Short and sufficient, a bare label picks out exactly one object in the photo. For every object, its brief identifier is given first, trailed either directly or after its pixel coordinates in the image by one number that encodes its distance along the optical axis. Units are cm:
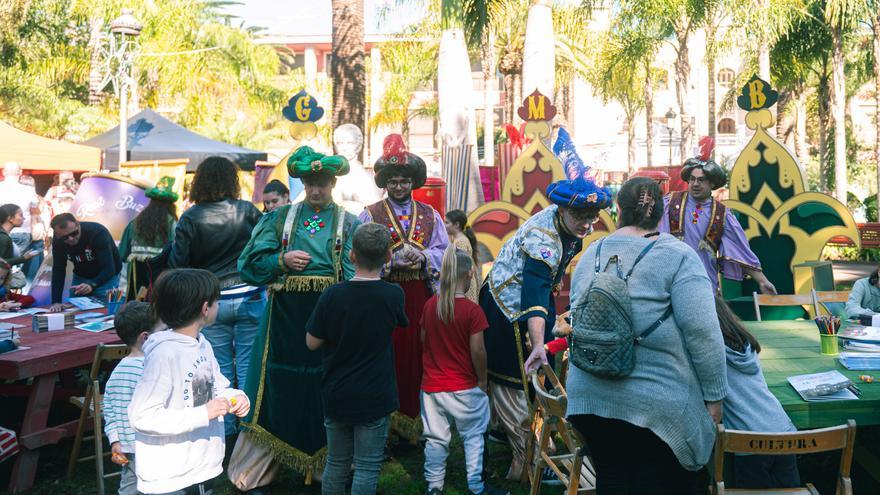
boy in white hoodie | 271
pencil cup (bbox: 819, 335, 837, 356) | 441
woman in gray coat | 272
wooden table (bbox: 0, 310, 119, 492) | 446
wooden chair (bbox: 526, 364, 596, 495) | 340
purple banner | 930
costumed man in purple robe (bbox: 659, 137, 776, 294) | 580
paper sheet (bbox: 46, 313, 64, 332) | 536
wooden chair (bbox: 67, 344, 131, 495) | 426
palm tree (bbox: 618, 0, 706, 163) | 1948
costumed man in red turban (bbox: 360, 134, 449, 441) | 482
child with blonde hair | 418
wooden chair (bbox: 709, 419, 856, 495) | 295
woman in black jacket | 468
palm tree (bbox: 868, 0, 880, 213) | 1656
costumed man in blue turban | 383
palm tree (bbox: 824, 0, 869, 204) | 1677
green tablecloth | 345
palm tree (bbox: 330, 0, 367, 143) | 1027
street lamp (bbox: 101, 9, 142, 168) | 1300
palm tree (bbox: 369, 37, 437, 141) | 2891
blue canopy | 1305
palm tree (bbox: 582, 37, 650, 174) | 2317
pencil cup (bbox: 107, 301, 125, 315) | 604
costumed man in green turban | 422
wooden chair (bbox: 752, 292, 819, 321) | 589
